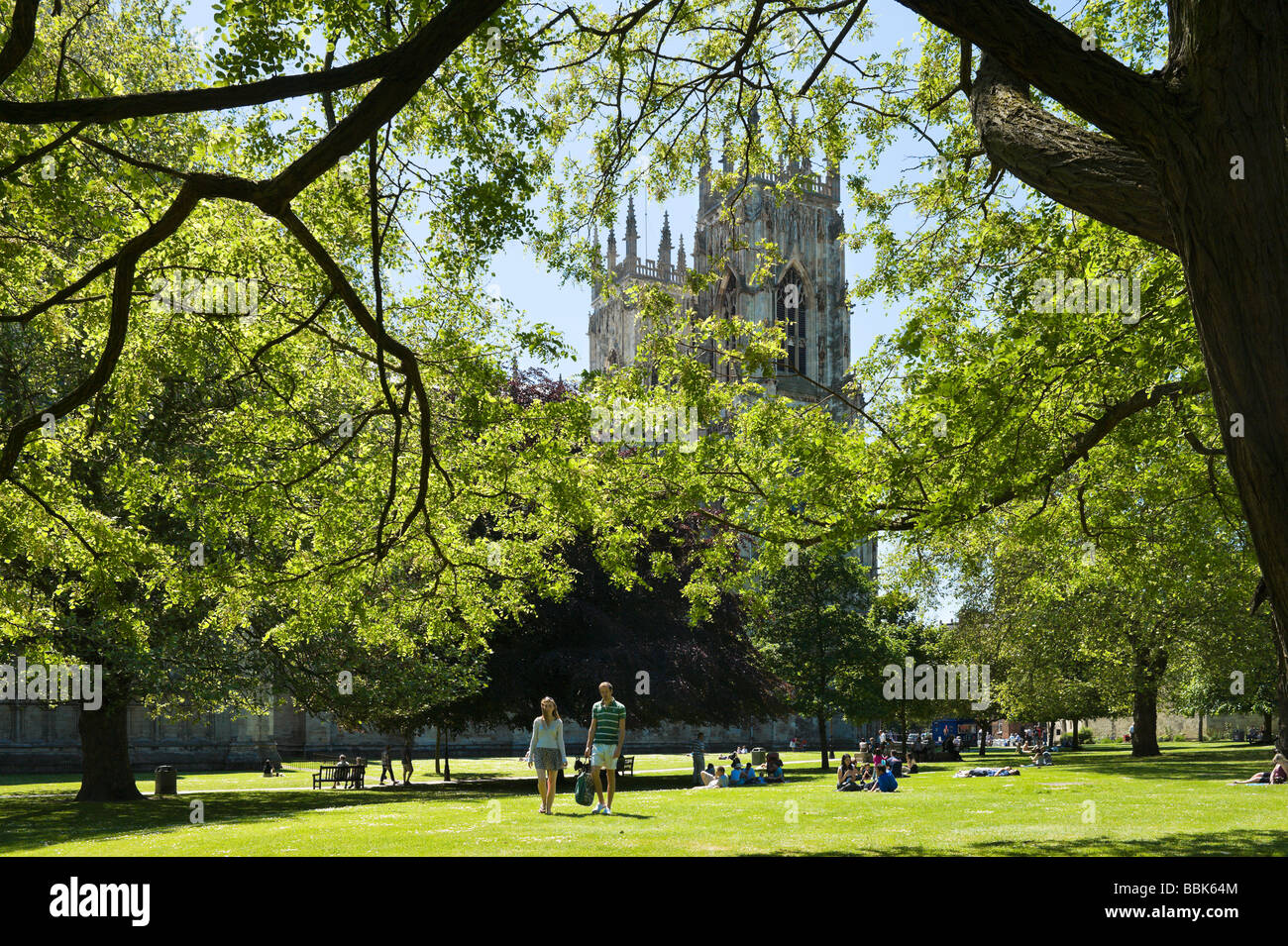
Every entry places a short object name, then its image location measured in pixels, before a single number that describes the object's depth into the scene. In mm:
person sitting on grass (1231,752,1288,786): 22594
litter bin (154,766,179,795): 25000
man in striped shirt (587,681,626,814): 14930
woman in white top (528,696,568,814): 15445
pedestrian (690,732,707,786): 29781
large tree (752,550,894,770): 43844
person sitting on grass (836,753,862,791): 24156
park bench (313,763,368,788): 28047
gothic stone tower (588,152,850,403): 79812
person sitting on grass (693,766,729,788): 26516
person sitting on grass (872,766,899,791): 23141
